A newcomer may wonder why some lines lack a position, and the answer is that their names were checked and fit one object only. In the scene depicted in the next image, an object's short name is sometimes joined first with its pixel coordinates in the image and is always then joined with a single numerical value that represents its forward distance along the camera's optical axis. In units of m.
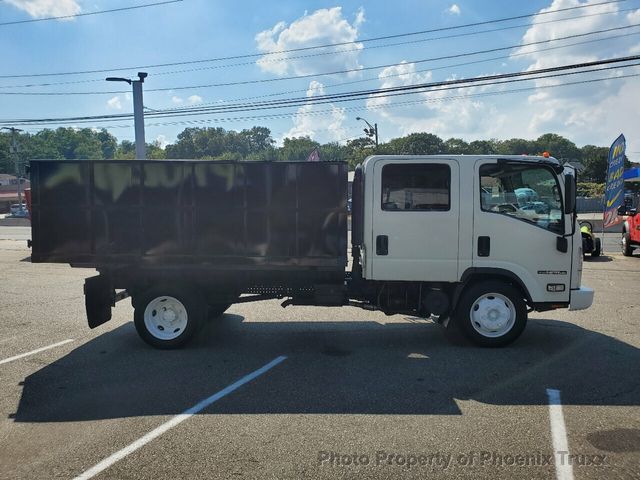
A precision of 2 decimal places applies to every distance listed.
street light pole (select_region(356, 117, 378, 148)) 44.88
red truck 15.41
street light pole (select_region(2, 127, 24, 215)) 54.62
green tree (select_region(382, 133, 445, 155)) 98.25
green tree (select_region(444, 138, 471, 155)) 107.12
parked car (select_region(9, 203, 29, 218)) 56.11
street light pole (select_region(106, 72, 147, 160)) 21.75
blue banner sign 17.82
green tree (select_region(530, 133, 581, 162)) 136.79
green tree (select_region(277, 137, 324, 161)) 96.96
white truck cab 6.23
